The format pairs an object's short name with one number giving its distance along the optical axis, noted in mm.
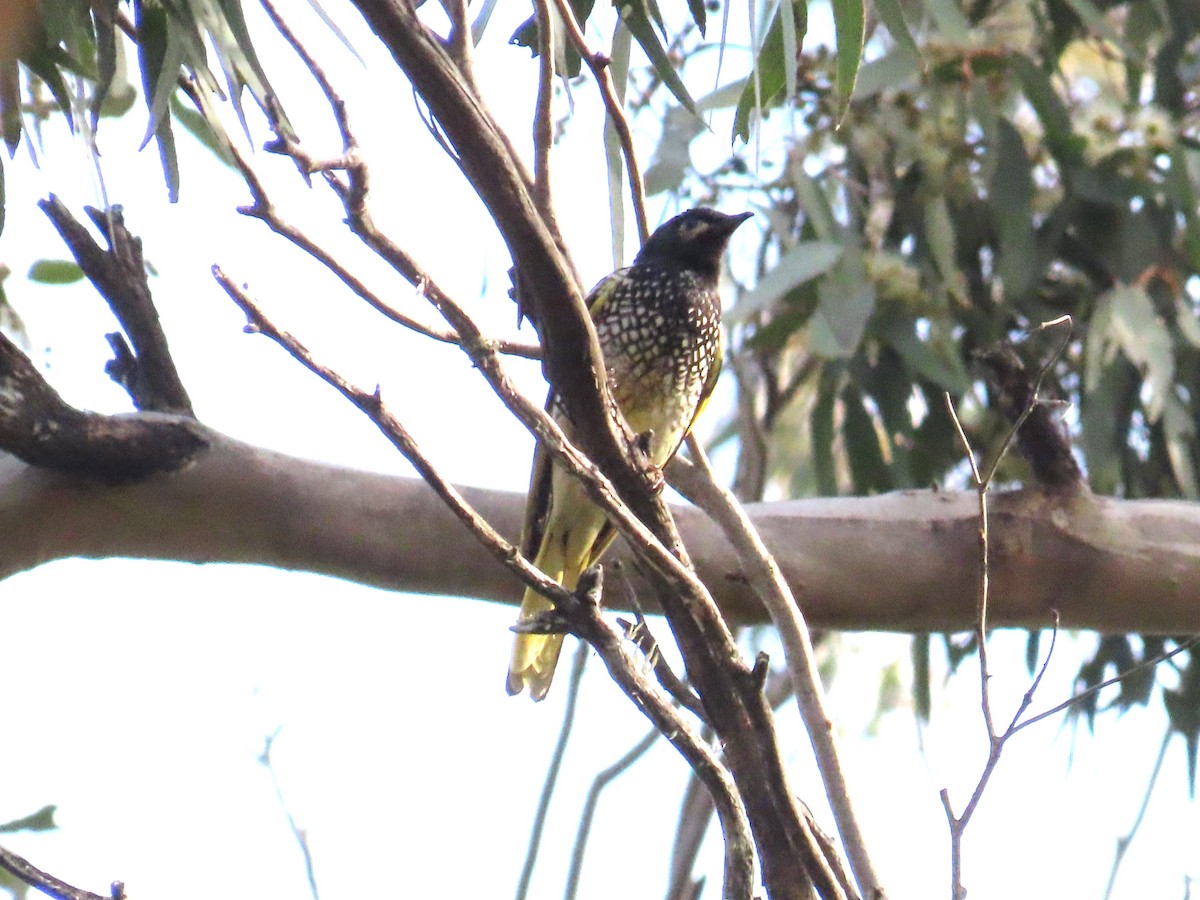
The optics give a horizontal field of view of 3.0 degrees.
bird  8479
